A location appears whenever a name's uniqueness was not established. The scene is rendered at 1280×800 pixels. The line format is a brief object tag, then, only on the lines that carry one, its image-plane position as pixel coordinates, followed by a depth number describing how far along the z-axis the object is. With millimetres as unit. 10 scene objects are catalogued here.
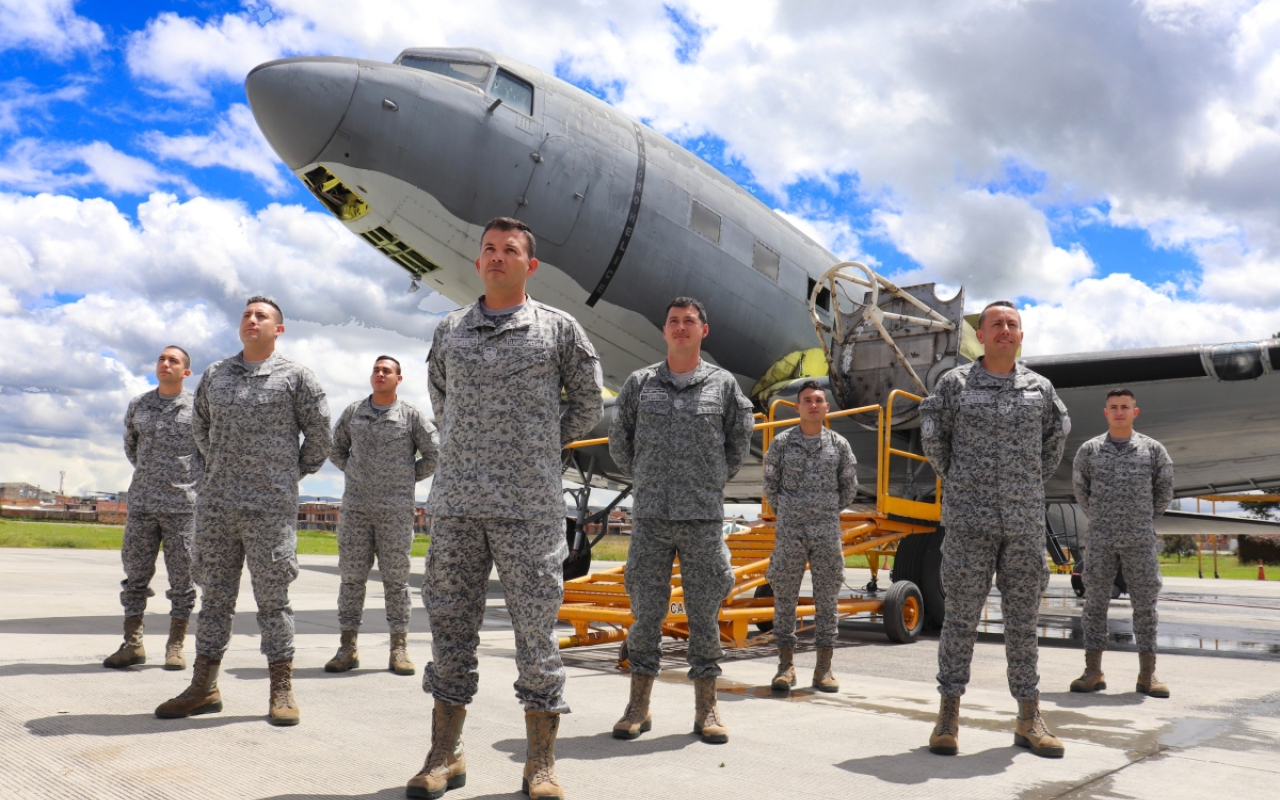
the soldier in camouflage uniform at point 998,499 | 3986
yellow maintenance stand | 6207
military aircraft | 8352
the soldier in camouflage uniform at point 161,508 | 5242
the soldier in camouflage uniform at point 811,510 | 5555
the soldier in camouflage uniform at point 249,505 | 4000
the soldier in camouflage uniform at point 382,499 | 5605
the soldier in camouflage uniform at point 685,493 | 4035
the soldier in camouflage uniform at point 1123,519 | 5770
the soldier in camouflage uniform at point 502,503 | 2984
